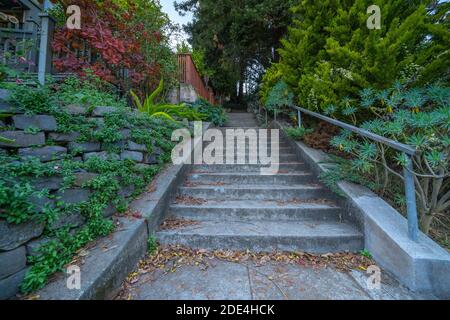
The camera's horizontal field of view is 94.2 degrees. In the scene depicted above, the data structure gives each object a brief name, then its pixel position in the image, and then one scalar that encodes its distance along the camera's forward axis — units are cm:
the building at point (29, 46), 269
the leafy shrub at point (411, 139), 172
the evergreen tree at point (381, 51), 248
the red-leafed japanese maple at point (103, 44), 320
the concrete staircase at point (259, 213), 199
